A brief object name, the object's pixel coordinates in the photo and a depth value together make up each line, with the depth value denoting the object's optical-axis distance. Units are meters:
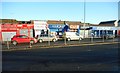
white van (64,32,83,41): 16.37
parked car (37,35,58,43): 14.63
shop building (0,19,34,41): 18.60
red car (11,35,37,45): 12.98
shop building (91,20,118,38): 24.05
